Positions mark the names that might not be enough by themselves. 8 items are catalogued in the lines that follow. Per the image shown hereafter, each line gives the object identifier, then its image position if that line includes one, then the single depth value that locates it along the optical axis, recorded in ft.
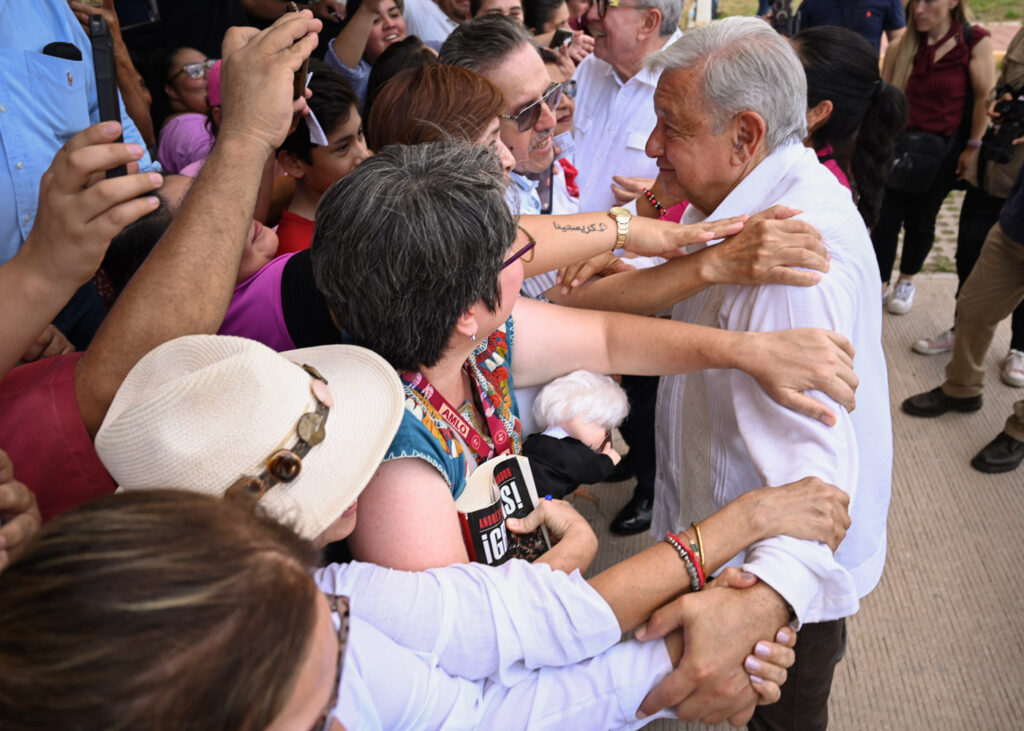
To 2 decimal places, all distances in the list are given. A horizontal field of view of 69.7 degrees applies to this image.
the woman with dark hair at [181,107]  11.70
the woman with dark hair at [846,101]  7.93
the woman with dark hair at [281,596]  2.17
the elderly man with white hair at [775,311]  5.55
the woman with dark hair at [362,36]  13.47
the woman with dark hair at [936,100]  14.98
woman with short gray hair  4.43
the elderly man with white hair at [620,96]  11.21
